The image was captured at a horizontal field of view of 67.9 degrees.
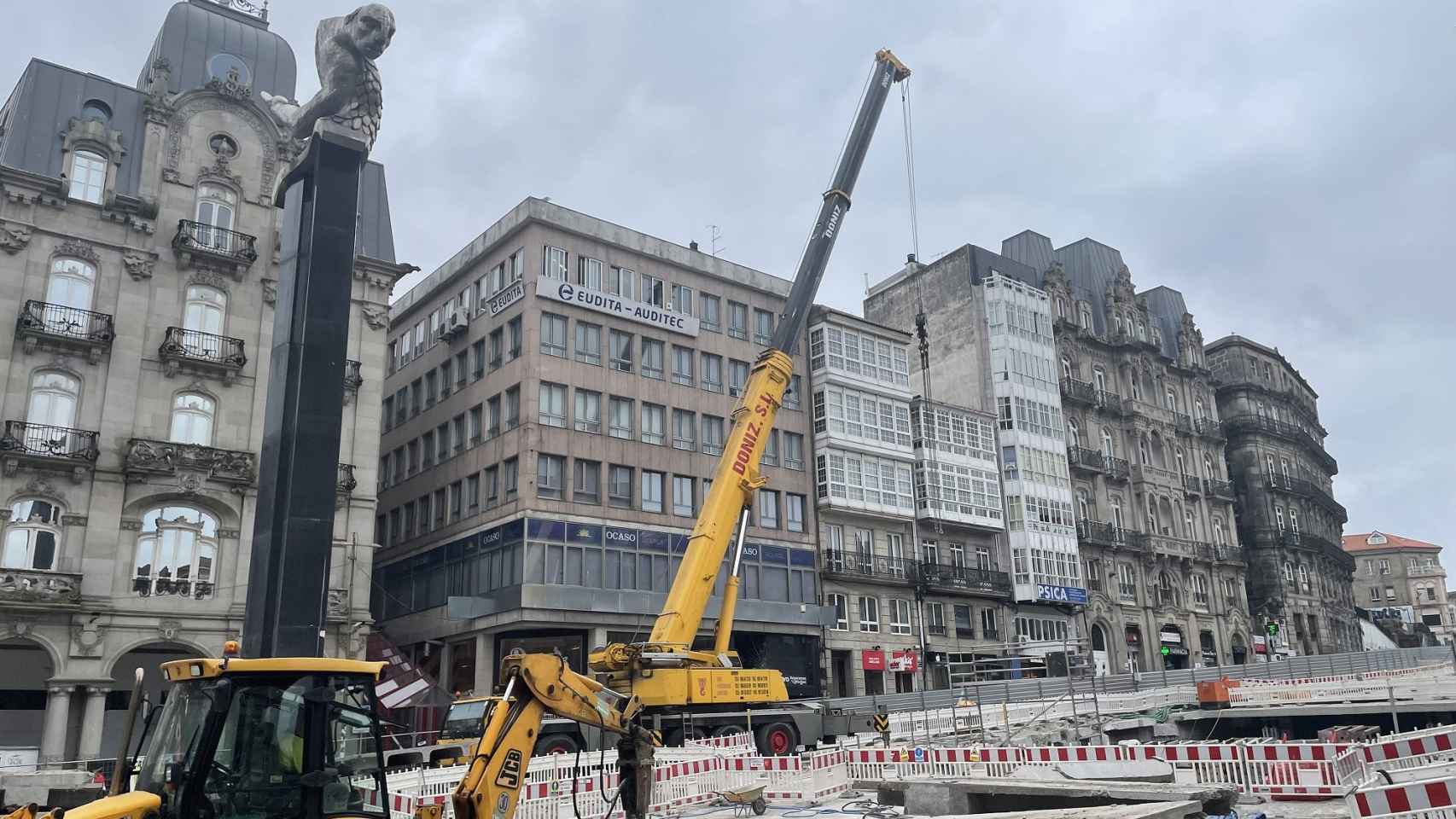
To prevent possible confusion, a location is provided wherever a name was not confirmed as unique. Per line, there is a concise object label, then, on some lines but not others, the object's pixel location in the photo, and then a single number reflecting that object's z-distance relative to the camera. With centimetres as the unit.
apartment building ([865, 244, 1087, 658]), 5778
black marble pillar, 1712
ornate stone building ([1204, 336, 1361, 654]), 7756
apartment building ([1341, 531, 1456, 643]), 13125
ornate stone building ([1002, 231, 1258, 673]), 6397
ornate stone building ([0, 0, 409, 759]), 3138
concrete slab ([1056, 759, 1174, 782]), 1681
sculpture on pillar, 1945
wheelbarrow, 1797
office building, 4172
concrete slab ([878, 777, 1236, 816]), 1394
